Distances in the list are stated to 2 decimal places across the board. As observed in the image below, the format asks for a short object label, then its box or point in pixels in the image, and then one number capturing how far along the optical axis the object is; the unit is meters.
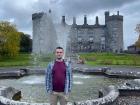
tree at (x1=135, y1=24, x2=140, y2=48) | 33.88
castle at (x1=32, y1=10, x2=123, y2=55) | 62.47
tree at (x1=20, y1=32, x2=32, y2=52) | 41.93
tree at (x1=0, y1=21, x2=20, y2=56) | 26.59
